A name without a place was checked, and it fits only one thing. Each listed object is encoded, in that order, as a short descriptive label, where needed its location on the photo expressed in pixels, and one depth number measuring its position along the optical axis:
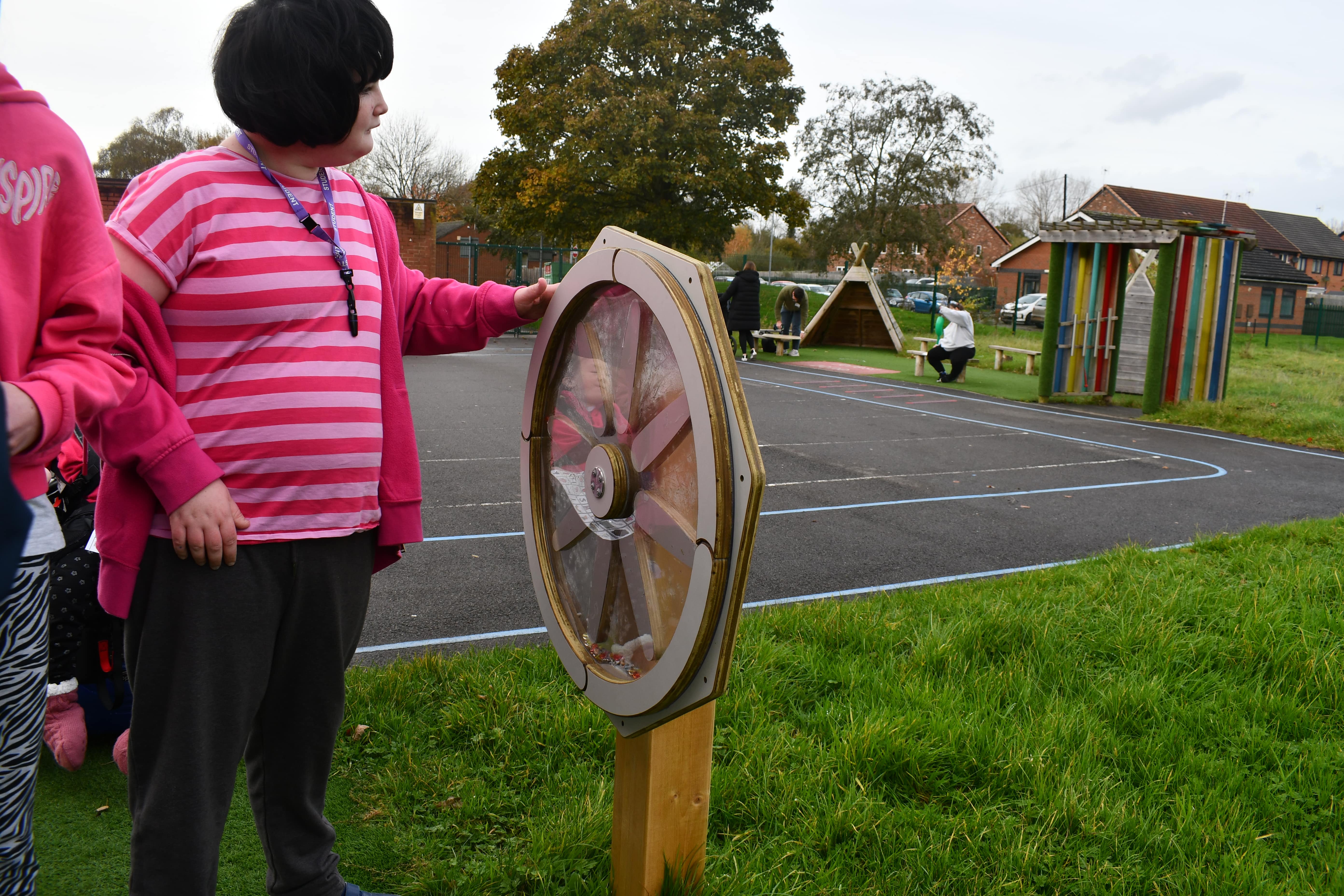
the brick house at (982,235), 76.44
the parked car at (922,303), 40.09
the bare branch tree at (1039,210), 75.19
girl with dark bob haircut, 1.62
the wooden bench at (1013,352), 17.95
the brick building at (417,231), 29.41
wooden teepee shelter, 21.47
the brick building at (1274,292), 50.72
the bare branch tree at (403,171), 50.50
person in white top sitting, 16.30
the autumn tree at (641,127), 25.61
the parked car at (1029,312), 41.72
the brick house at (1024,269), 45.22
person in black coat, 18.53
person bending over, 21.70
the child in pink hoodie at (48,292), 1.24
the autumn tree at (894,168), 44.91
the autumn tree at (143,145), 55.62
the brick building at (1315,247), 64.88
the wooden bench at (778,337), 20.33
